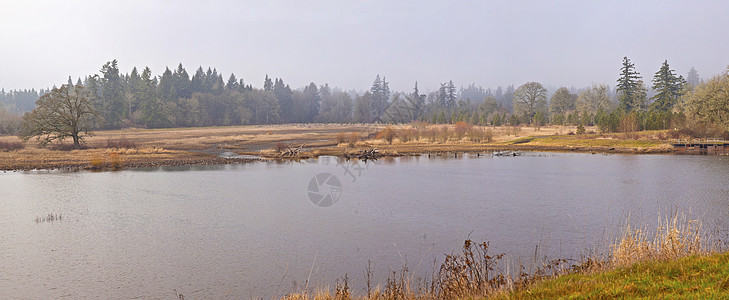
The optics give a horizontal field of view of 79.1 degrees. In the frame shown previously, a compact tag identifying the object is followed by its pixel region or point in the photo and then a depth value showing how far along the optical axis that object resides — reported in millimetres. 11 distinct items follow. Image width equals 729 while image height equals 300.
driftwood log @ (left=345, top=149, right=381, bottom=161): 52500
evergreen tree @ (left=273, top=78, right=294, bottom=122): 163000
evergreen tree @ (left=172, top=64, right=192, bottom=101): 137200
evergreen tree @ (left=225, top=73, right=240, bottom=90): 163000
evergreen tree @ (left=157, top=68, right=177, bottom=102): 125062
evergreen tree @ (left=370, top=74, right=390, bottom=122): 152062
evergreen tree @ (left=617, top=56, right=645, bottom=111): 95500
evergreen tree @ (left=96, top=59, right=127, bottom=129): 113375
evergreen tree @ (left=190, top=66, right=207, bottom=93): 144550
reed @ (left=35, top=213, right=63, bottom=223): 21000
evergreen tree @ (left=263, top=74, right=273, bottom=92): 172425
